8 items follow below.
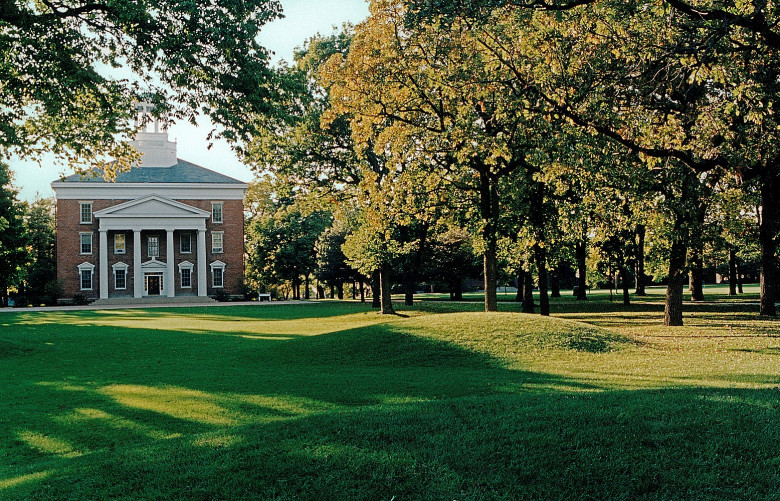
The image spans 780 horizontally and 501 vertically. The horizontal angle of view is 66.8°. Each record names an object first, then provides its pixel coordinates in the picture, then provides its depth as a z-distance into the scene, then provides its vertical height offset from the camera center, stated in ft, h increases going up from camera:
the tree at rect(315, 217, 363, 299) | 171.42 +4.70
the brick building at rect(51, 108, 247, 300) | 198.90 +15.29
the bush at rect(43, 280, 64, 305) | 183.83 -4.04
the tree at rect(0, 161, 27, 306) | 125.08 +8.75
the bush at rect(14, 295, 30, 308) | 181.57 -7.01
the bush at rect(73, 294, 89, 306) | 187.42 -7.11
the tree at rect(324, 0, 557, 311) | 63.26 +19.47
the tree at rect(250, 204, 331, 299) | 207.00 +11.00
